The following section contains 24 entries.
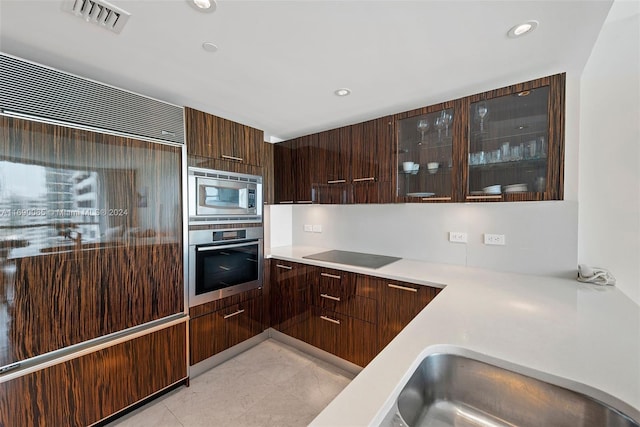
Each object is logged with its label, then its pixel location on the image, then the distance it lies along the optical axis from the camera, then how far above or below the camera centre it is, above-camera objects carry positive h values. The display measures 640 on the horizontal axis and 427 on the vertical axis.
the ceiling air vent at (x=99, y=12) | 1.05 +0.84
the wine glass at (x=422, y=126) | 2.07 +0.68
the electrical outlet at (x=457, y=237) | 2.16 -0.23
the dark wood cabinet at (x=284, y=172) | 2.94 +0.44
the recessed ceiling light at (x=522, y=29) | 1.15 +0.84
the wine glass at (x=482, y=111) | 1.80 +0.70
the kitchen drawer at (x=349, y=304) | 2.04 -0.81
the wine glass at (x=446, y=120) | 1.94 +0.69
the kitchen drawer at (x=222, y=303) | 2.09 -0.84
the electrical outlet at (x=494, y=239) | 1.99 -0.23
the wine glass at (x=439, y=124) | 1.98 +0.67
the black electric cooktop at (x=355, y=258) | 2.25 -0.48
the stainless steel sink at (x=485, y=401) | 0.72 -0.60
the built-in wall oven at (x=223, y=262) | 2.08 -0.48
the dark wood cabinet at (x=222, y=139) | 2.07 +0.63
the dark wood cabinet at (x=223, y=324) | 2.10 -1.04
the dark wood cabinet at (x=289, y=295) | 2.46 -0.87
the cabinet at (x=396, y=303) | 1.78 -0.68
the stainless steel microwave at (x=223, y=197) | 2.09 +0.11
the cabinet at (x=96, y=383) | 1.35 -1.07
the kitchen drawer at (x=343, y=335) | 2.07 -1.09
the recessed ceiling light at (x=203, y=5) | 1.03 +0.84
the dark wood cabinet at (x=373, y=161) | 2.23 +0.44
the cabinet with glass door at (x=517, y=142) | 1.57 +0.46
